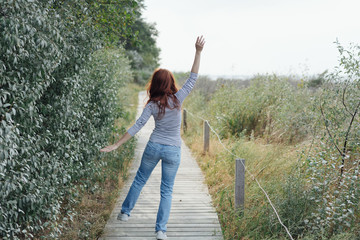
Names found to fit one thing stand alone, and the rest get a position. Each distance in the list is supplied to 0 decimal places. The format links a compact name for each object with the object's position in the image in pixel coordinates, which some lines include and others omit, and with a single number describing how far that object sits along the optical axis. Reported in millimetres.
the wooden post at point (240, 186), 4566
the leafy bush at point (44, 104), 2621
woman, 3938
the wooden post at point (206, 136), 8338
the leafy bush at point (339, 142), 3816
